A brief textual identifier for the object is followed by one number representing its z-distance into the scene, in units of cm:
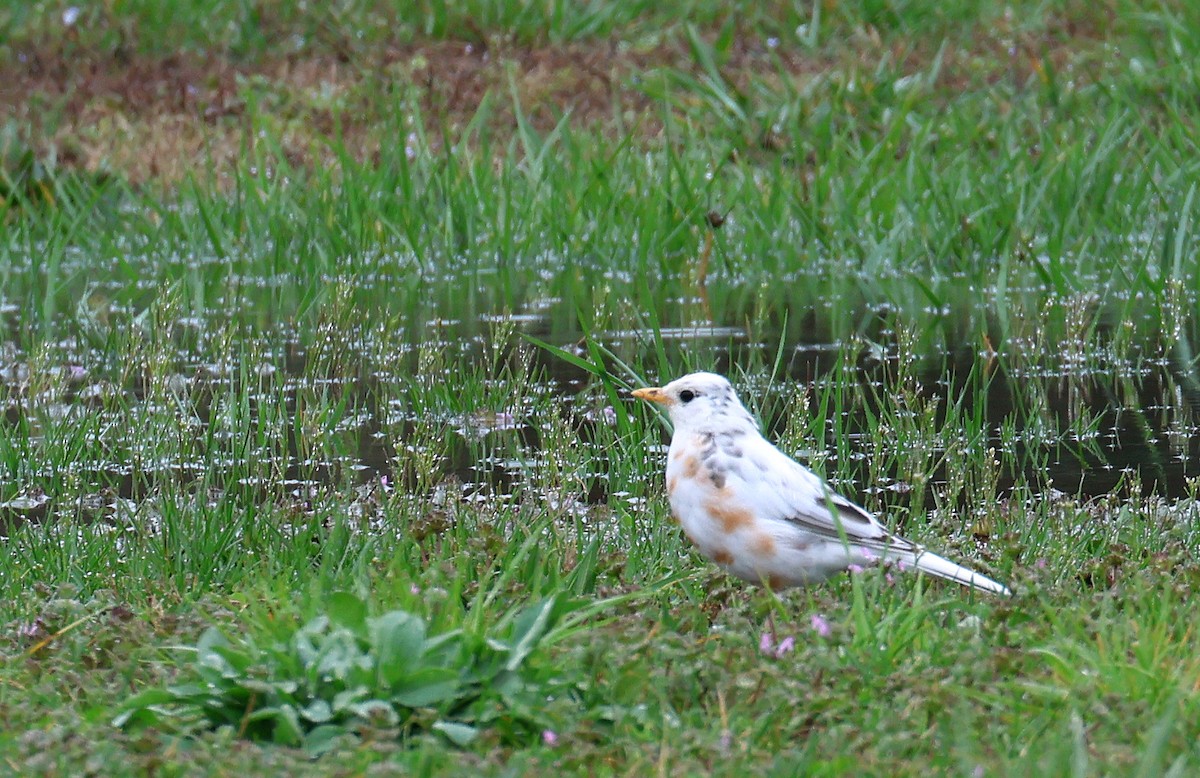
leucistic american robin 838
